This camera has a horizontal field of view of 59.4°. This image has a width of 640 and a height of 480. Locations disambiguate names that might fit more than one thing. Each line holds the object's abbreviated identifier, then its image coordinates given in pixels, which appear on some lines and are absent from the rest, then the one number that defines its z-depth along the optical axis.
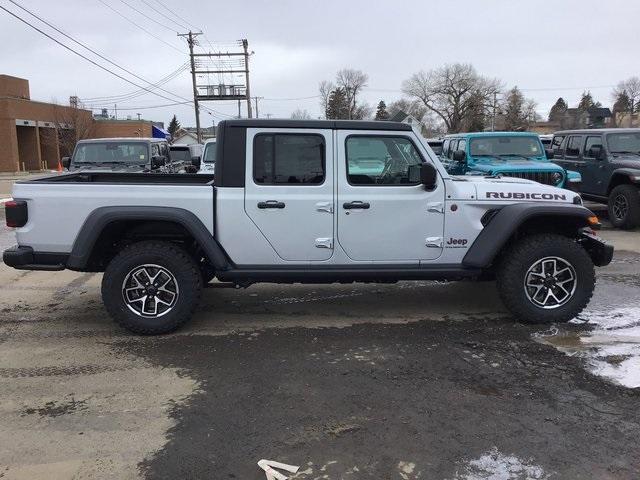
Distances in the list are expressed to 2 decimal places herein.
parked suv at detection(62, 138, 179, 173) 12.52
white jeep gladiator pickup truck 4.89
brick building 43.13
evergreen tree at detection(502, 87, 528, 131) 84.12
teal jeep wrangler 10.74
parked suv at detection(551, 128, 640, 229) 10.70
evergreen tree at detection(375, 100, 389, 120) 96.44
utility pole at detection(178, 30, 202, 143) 41.06
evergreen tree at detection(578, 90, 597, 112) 120.56
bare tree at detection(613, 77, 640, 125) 91.88
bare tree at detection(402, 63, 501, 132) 88.38
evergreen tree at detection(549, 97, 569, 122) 118.40
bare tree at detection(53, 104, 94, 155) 49.28
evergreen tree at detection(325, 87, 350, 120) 65.94
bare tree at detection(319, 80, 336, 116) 70.12
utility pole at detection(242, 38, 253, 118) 41.19
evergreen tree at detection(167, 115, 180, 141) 111.94
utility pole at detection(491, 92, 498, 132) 83.09
